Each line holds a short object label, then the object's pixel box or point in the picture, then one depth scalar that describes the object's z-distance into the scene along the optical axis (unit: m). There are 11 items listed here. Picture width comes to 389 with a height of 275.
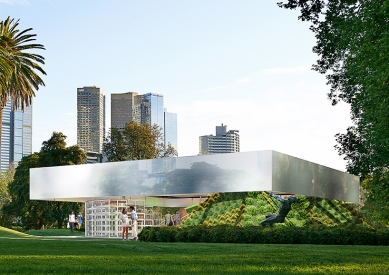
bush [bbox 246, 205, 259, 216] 35.75
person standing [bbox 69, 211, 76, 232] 48.36
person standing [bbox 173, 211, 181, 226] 39.31
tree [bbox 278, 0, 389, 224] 17.00
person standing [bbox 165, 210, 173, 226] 38.73
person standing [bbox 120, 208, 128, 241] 33.53
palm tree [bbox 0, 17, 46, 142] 45.09
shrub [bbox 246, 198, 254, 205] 36.69
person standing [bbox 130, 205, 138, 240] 33.16
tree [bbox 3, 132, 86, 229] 67.94
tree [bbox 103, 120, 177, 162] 79.44
